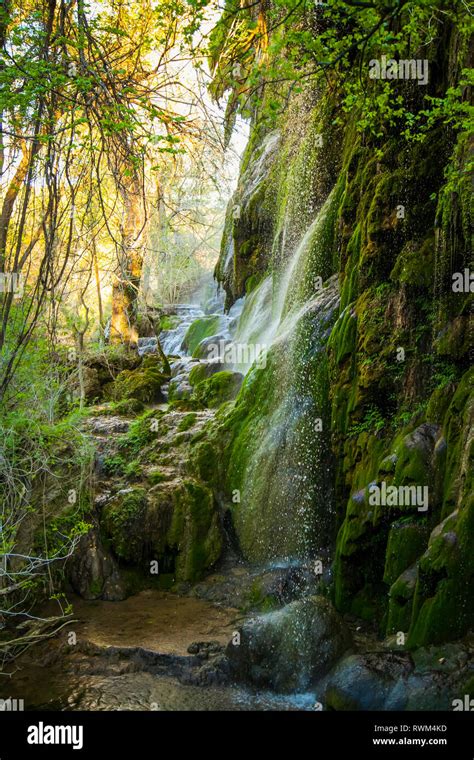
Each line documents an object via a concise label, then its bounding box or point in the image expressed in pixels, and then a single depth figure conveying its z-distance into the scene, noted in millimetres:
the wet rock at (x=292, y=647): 6508
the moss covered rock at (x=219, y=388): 12312
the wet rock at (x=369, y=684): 5422
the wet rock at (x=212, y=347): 15184
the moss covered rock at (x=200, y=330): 17797
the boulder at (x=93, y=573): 8859
